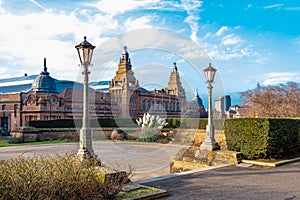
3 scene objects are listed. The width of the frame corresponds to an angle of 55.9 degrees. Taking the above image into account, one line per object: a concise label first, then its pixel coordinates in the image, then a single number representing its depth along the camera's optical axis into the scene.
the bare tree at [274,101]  25.22
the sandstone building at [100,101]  37.53
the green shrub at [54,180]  4.13
